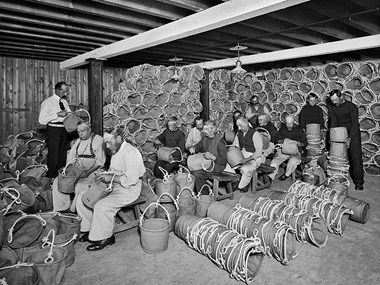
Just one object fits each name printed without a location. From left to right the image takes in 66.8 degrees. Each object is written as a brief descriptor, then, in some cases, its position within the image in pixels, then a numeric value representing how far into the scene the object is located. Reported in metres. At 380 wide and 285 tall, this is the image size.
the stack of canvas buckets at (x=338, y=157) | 6.29
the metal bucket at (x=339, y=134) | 6.29
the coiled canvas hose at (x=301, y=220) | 3.91
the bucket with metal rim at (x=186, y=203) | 4.46
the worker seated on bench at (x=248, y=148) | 6.08
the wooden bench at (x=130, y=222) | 4.26
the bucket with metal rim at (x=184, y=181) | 5.12
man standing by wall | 5.83
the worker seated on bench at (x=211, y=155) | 5.68
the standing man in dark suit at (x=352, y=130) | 6.62
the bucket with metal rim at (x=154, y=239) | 3.68
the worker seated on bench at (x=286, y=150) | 6.93
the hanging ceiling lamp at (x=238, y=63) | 6.93
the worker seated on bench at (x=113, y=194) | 3.87
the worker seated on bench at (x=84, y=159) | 4.72
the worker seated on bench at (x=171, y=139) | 6.57
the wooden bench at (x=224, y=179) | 5.49
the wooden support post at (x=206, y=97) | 9.23
